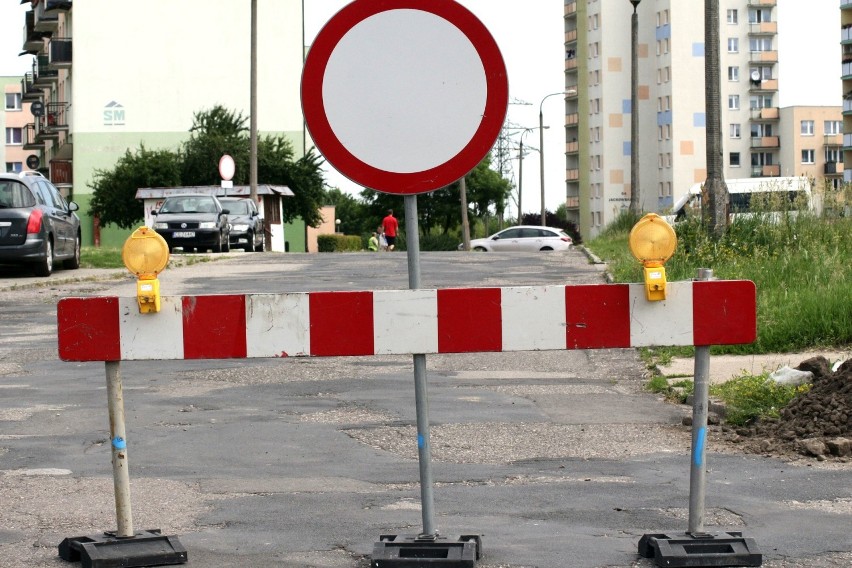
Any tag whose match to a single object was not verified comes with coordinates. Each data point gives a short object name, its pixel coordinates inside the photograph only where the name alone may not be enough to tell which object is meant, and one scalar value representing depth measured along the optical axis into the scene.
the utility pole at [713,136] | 21.84
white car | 62.43
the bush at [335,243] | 89.50
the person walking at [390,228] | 54.09
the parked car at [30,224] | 23.23
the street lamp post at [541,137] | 83.88
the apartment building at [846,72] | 121.61
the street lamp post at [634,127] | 44.31
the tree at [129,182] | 68.50
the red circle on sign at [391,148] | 5.23
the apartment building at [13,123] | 142.25
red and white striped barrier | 5.25
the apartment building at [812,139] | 136.25
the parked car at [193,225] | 38.12
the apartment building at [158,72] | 79.38
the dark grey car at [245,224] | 41.78
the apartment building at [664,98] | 125.06
